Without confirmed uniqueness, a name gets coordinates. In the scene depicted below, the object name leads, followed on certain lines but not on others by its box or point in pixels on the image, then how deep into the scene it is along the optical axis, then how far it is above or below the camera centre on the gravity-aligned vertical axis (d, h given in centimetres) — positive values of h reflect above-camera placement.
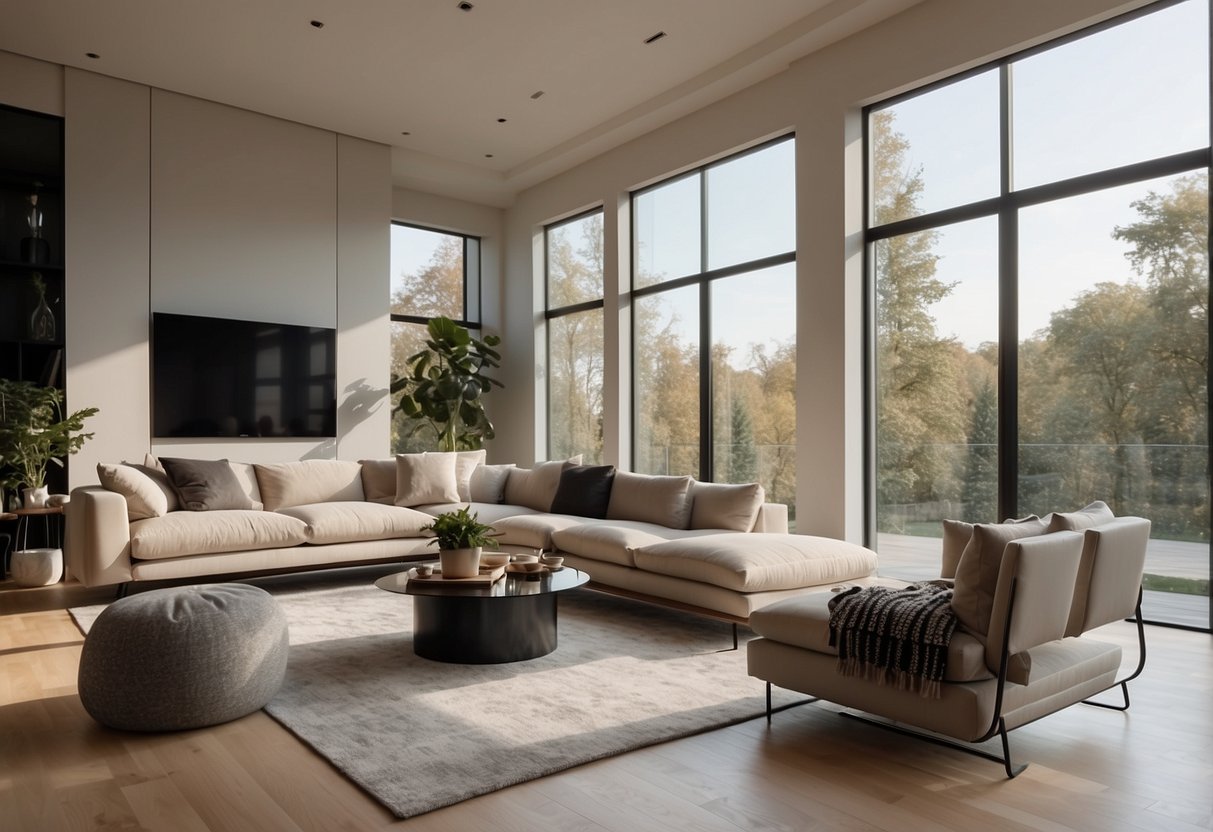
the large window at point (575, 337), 858 +92
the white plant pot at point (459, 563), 385 -65
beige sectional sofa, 420 -65
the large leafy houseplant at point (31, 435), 562 -8
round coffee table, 367 -88
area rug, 252 -105
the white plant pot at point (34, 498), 569 -52
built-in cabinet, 638 +135
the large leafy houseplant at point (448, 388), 857 +36
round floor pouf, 275 -81
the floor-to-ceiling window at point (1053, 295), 439 +77
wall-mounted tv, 695 +39
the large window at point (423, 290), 899 +150
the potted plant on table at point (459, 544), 385 -56
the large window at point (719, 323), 664 +87
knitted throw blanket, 247 -65
